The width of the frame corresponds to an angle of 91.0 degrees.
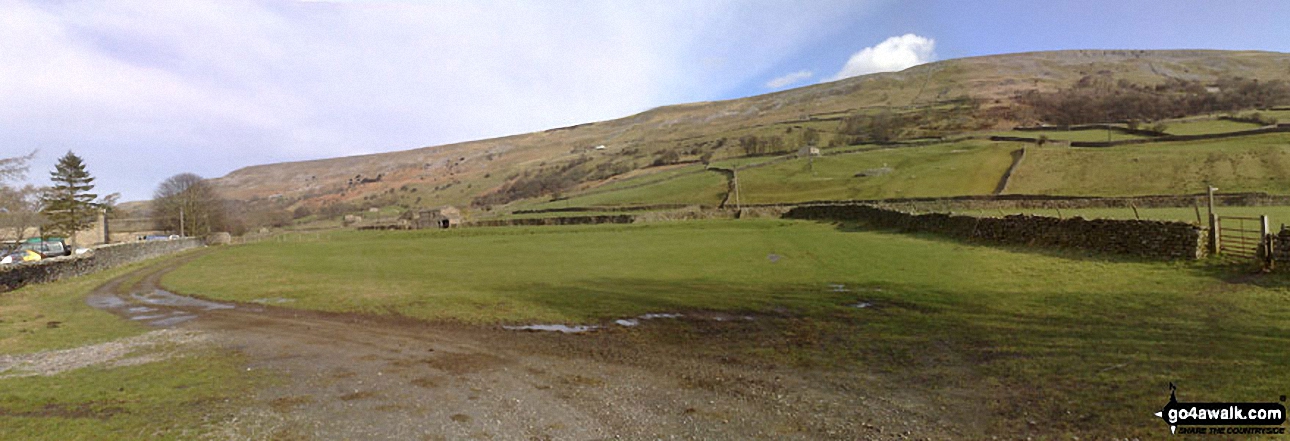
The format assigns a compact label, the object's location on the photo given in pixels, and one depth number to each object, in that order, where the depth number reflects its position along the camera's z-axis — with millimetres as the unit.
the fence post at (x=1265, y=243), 16750
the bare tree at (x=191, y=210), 95688
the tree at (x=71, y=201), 76375
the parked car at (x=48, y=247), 45531
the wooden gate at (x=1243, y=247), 17297
